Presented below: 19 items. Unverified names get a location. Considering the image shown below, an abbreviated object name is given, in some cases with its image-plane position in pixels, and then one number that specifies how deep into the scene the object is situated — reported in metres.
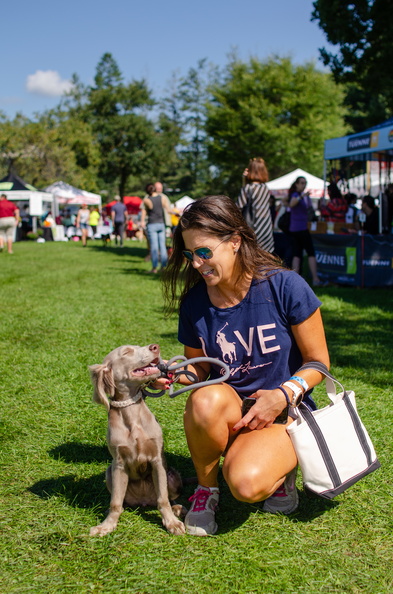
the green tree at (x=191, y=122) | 68.75
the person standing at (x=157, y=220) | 12.44
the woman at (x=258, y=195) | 8.27
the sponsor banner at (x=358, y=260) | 10.30
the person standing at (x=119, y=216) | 24.94
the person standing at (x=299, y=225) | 10.41
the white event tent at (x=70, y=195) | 34.00
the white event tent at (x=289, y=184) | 25.62
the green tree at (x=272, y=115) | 41.34
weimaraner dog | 2.61
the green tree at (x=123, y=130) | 53.59
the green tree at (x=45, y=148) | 39.00
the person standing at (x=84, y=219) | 26.31
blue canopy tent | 11.13
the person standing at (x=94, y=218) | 31.03
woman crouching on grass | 2.61
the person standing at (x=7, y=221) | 19.97
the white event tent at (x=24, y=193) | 29.59
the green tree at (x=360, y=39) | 14.41
